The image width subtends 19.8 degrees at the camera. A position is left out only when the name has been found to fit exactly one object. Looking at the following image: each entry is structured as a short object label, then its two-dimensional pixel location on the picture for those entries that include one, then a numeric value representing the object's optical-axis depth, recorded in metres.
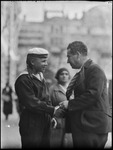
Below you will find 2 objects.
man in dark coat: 3.37
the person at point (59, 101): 3.57
